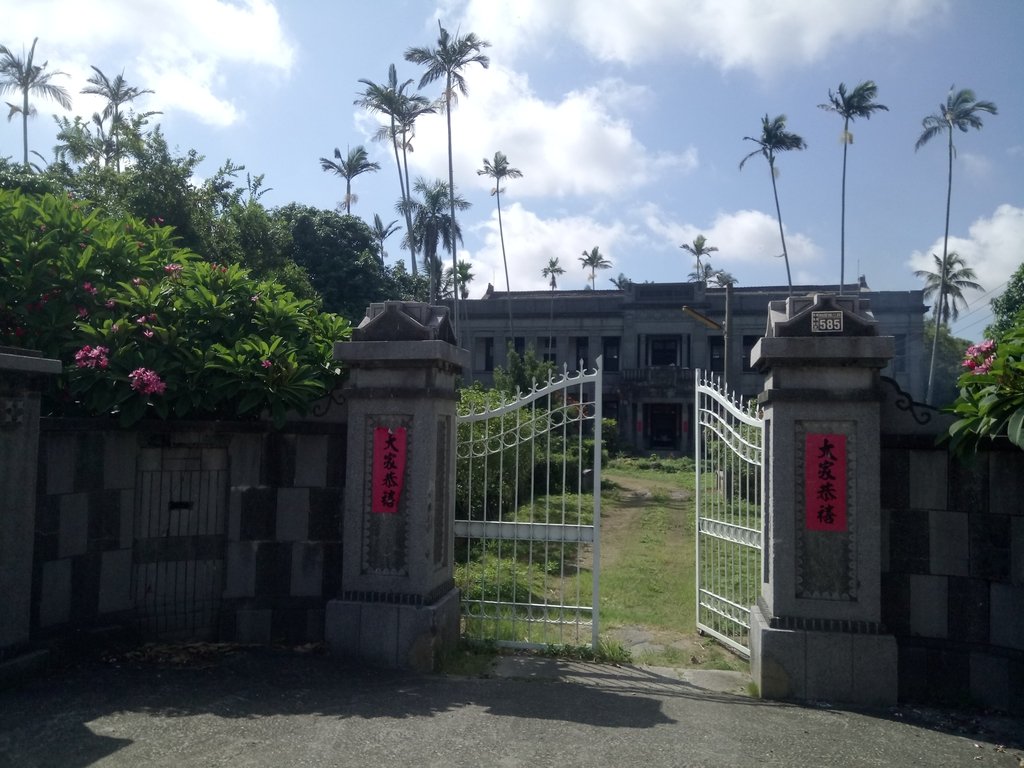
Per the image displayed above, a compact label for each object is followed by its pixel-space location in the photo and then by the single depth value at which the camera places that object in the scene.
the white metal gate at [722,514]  6.14
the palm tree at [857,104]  31.39
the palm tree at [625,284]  35.44
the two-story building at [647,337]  32.94
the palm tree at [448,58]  28.03
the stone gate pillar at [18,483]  5.07
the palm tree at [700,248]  46.06
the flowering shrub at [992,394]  4.79
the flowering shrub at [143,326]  5.98
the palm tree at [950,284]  38.69
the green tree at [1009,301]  22.97
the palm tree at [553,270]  50.44
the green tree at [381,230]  39.88
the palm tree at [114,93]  28.19
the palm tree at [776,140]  32.50
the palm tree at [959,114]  31.81
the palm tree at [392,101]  29.53
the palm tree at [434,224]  36.12
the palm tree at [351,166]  36.66
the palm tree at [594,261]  50.91
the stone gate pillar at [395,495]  5.88
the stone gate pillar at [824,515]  5.34
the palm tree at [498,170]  35.78
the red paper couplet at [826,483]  5.46
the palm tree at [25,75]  27.34
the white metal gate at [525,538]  6.26
